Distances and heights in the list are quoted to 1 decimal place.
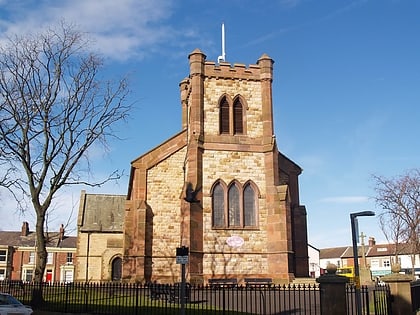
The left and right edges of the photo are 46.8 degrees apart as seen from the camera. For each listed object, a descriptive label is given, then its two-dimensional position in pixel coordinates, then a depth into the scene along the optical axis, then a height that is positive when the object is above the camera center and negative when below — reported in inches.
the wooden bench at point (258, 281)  1025.5 -25.2
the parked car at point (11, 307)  585.5 -44.6
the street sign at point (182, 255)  543.8 +15.4
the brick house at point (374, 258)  3009.4 +70.6
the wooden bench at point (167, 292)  692.5 -34.0
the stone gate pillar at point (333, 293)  504.1 -25.0
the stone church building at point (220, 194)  1034.7 +164.4
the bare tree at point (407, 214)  1304.1 +145.1
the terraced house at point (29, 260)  2464.3 +48.0
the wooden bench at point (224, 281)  1018.7 -24.8
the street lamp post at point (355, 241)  408.5 +22.6
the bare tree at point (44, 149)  845.8 +213.7
